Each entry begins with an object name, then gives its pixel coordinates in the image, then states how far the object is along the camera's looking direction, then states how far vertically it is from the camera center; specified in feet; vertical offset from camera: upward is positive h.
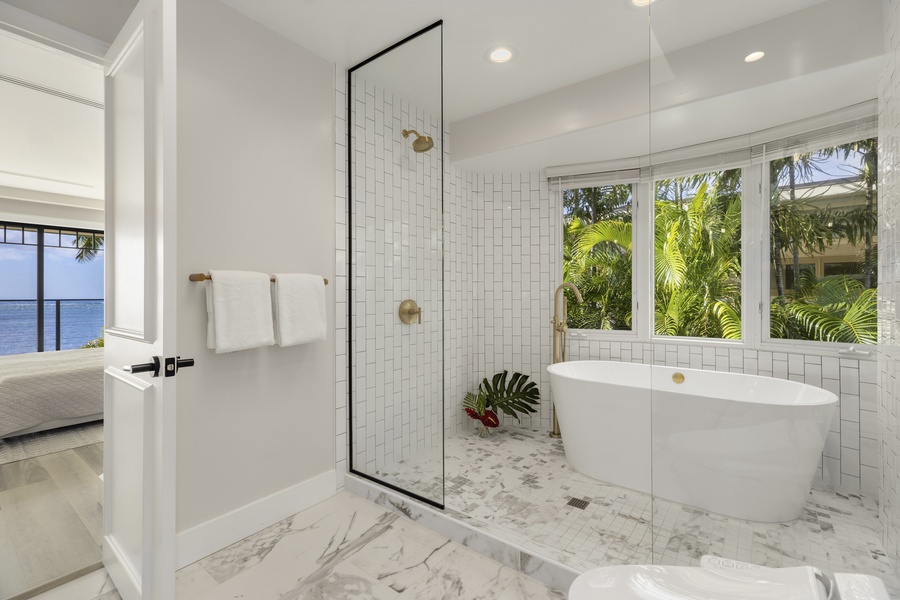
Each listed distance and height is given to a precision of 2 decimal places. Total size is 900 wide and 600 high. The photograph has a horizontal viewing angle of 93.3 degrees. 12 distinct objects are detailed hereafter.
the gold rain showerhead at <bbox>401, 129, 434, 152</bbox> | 7.47 +2.76
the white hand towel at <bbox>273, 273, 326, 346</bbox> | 6.79 -0.16
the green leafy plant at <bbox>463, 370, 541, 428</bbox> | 11.20 -2.69
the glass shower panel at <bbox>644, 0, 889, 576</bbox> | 3.53 +0.18
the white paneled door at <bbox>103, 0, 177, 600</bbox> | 4.29 +0.00
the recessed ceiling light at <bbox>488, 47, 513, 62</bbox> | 7.82 +4.56
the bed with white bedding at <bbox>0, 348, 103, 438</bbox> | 10.89 -2.56
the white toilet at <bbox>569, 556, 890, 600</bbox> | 2.75 -2.06
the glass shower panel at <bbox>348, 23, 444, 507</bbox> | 7.52 +0.50
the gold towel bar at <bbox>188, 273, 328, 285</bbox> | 5.98 +0.32
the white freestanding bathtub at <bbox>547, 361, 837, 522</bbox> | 3.98 -1.45
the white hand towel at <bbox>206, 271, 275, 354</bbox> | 6.01 -0.18
